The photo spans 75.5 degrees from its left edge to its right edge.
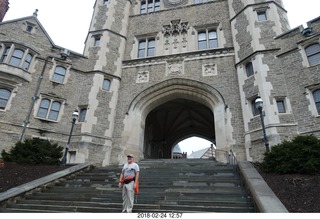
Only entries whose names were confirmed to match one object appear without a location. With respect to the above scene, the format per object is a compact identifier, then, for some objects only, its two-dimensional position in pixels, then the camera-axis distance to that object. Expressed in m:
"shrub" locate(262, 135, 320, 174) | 6.87
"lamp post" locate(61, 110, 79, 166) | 10.45
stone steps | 5.25
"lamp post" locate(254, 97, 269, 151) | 9.02
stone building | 11.46
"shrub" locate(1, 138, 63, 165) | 9.43
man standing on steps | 4.77
